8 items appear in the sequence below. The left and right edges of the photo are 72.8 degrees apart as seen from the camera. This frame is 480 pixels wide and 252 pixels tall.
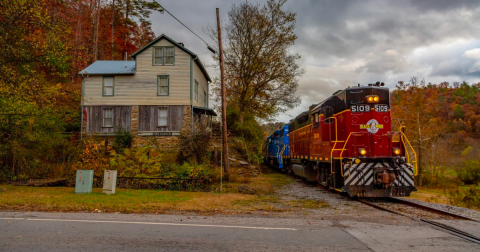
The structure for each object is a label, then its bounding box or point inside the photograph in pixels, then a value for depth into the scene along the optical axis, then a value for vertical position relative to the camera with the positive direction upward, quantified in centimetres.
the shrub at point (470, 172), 2736 -170
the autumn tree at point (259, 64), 3200 +862
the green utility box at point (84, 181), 1370 -129
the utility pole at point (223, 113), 1717 +203
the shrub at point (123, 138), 2523 +97
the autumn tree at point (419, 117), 2565 +283
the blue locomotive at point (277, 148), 2639 +34
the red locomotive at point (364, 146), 1203 +22
